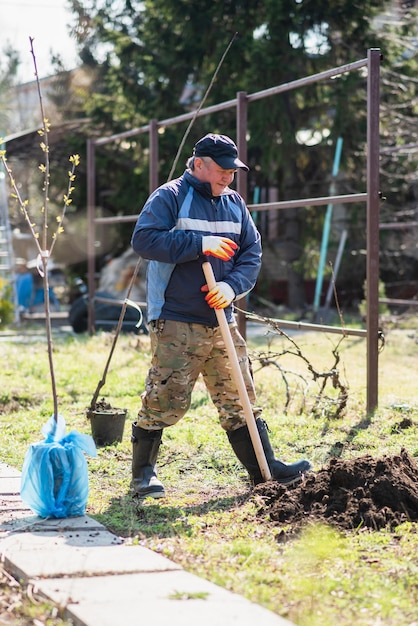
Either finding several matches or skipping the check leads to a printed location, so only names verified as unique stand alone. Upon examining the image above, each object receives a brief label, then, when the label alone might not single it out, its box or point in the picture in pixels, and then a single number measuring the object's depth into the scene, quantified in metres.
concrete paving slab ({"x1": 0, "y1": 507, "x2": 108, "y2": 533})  7.71
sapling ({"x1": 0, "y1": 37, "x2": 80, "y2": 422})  8.24
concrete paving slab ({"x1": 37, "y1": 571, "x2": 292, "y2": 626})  5.56
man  8.75
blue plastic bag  8.01
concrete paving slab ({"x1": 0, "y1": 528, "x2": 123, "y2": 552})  7.14
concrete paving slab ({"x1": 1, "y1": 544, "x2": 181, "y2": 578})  6.49
